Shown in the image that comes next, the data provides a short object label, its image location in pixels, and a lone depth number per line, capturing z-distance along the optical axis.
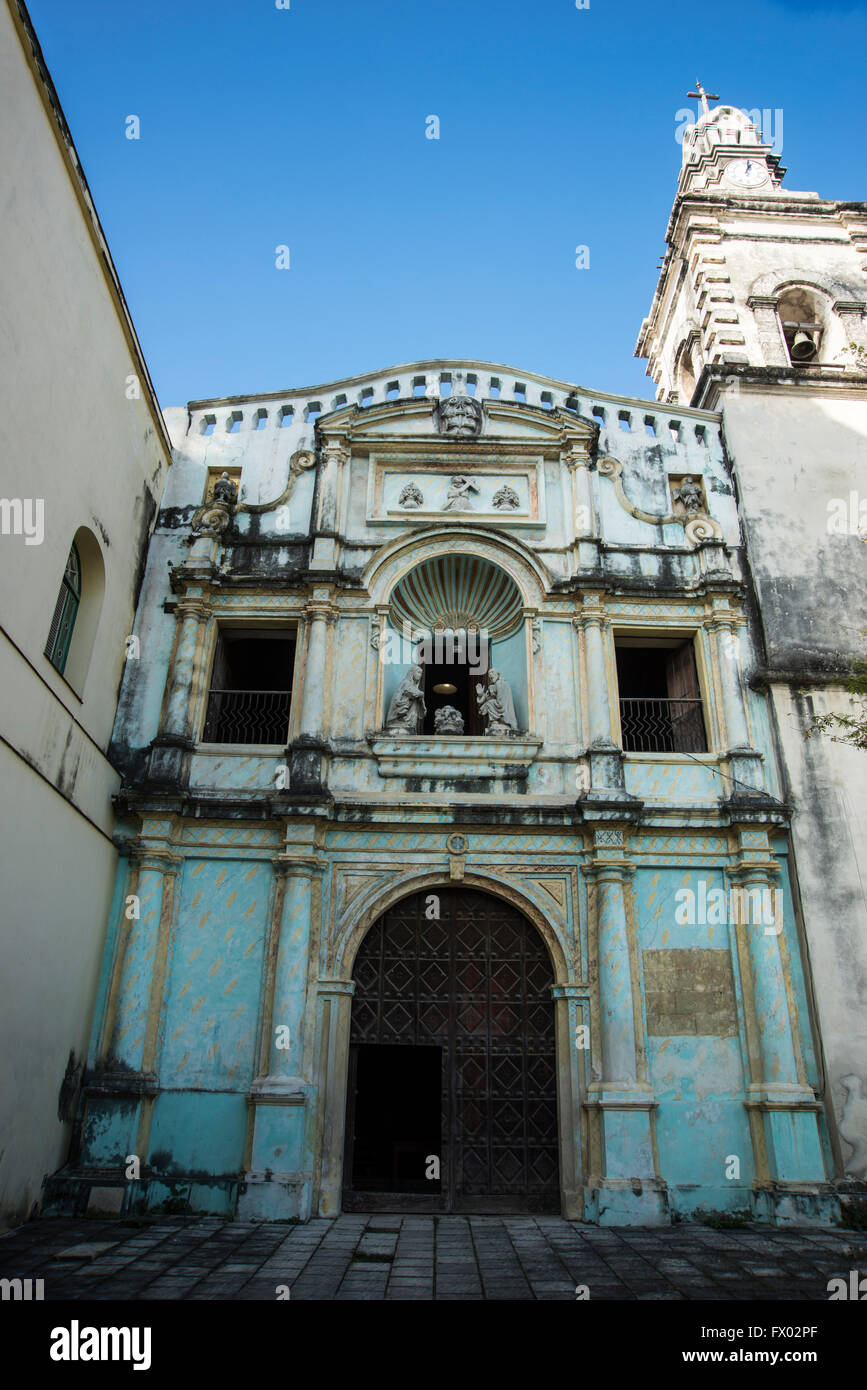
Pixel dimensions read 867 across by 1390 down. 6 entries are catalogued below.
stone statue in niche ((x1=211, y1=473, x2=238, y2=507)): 14.81
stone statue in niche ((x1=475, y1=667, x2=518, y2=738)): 13.38
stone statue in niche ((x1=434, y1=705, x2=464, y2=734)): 13.43
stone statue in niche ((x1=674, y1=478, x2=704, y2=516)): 14.94
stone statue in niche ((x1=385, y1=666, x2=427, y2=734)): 13.28
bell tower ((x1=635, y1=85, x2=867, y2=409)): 16.80
